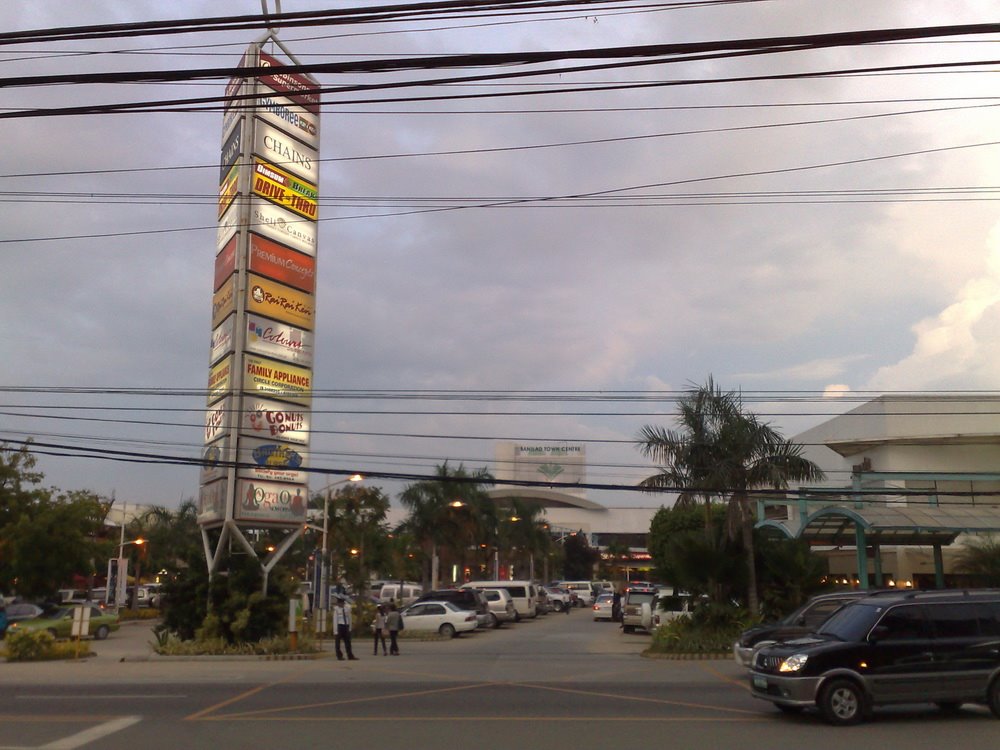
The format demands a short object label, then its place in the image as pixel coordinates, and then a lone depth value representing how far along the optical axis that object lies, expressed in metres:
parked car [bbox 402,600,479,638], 35.81
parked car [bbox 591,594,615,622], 47.59
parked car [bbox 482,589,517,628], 42.95
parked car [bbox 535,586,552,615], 51.94
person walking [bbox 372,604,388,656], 27.44
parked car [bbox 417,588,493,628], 37.72
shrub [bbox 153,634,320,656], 25.80
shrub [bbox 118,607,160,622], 53.00
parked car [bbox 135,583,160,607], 60.94
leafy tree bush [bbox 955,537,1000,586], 28.20
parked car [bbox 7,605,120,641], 33.62
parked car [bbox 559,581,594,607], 68.69
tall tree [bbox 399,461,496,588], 58.22
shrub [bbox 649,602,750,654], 25.14
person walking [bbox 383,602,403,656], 26.56
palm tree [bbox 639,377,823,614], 26.52
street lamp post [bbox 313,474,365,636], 28.77
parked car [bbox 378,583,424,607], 57.16
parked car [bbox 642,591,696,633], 27.02
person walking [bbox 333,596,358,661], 24.83
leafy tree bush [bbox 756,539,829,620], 26.59
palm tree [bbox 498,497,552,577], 75.94
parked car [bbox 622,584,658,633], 35.50
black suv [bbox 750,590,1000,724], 12.50
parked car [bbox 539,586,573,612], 59.16
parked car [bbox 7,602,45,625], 36.66
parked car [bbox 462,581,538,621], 46.44
